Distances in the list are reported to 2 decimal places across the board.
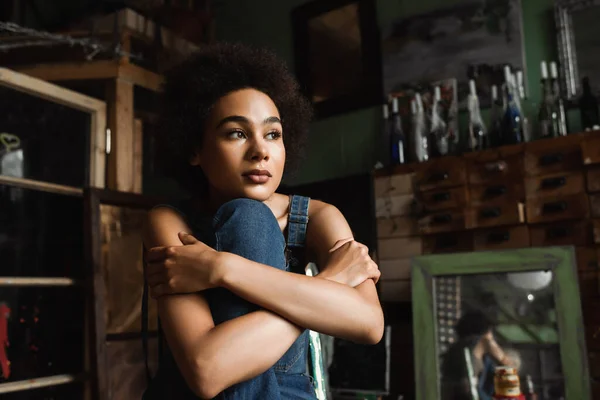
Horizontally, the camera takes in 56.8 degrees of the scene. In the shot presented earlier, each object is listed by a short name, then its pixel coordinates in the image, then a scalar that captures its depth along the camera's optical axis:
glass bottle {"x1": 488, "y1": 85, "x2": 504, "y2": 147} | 2.46
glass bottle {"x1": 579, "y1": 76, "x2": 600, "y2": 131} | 2.30
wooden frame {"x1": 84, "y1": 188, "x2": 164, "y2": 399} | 2.22
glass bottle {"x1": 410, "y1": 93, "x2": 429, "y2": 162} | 2.56
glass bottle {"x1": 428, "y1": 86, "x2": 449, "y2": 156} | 2.53
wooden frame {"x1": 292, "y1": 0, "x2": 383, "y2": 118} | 2.98
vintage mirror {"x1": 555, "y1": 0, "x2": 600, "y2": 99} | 2.35
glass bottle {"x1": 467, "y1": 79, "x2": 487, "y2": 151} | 2.47
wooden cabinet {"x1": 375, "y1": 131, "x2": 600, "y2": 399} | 2.04
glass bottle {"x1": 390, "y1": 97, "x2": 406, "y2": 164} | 2.63
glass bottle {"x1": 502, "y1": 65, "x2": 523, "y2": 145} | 2.34
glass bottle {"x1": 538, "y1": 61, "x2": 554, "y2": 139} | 2.34
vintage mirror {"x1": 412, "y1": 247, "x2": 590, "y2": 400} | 2.00
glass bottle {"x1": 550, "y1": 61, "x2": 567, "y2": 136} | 2.31
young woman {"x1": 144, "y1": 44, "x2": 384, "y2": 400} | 0.81
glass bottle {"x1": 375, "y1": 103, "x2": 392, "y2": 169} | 2.78
